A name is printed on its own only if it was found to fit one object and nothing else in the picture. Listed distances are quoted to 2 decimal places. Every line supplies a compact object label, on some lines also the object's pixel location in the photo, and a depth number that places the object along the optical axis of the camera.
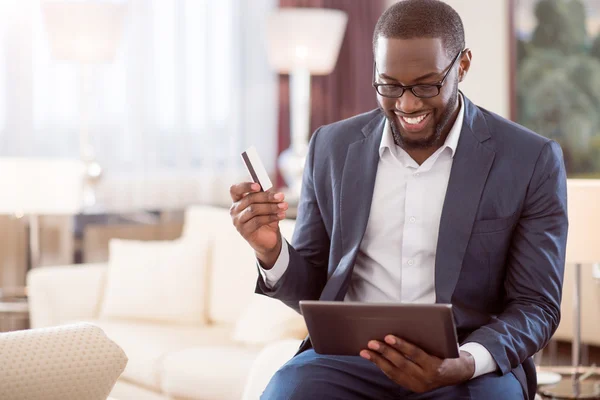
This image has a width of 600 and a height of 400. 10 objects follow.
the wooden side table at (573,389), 4.20
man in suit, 2.95
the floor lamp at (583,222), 4.05
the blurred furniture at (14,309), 6.34
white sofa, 4.89
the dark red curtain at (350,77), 8.76
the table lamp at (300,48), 7.49
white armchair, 1.96
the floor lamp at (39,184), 5.95
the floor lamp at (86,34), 6.90
